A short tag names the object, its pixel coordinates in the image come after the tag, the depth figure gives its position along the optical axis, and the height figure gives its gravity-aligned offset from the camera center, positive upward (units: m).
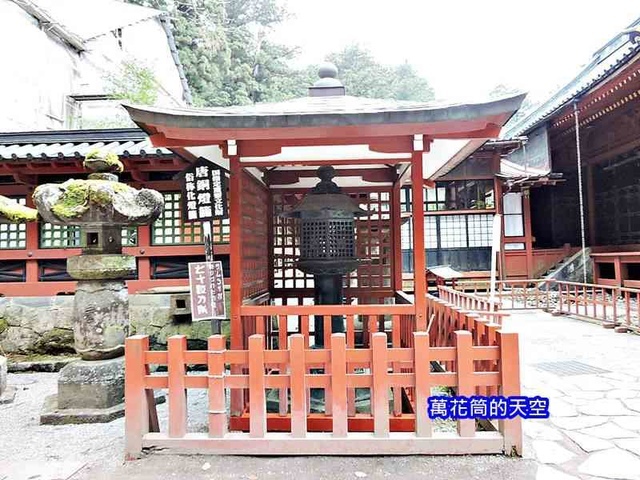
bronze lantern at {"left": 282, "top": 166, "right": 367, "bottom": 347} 4.37 +0.24
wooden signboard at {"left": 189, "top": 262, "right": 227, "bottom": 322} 4.73 -0.36
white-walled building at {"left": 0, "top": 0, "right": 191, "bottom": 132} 13.03 +8.00
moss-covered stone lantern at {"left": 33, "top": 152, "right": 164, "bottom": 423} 4.39 -0.21
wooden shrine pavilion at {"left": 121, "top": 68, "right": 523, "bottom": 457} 3.07 -0.72
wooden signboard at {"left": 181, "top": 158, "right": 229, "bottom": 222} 4.54 +0.80
